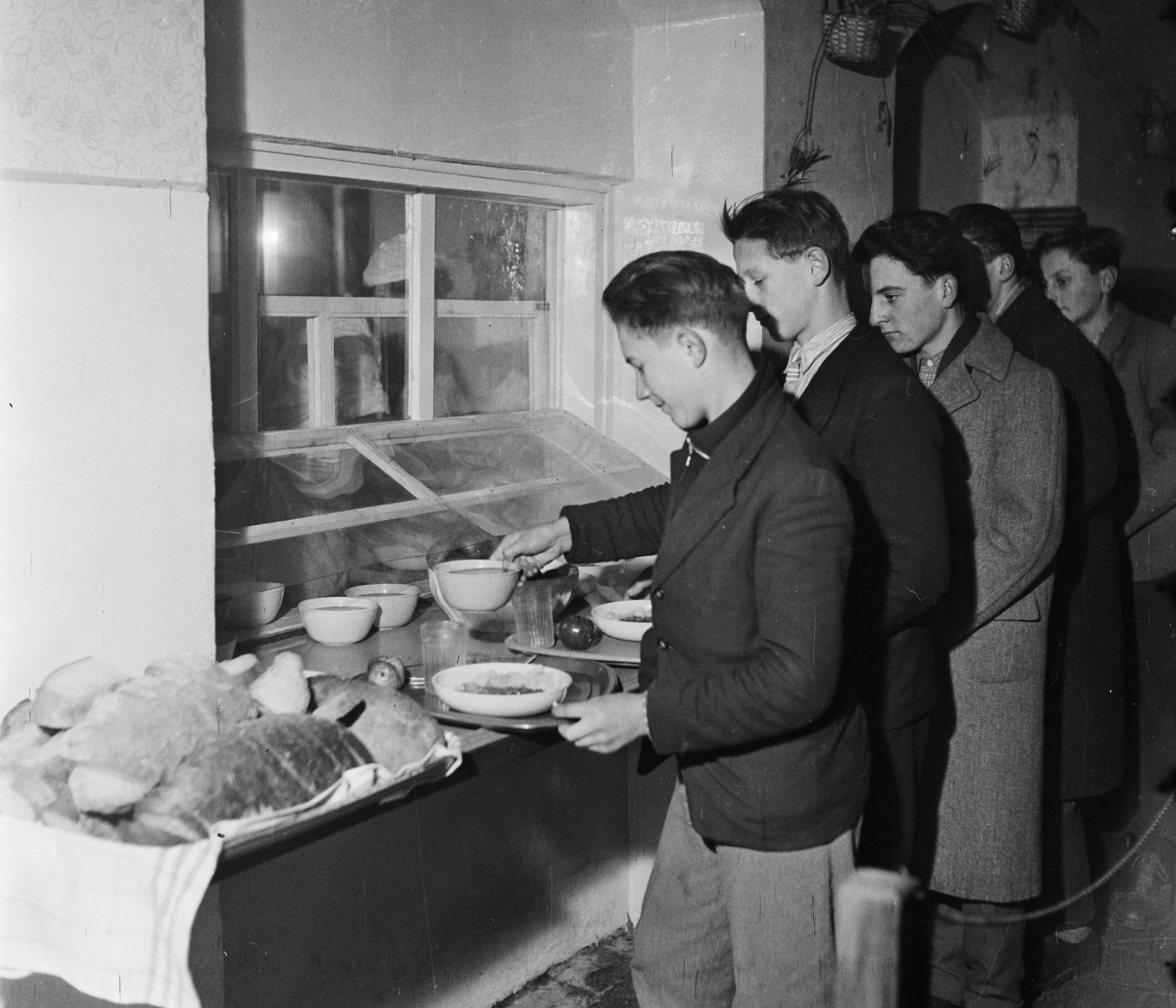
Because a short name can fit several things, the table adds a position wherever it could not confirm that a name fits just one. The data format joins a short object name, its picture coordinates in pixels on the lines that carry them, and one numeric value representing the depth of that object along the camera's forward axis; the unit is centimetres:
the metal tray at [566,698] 201
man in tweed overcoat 274
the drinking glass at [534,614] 252
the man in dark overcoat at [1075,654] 320
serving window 273
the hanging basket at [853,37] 347
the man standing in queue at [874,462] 219
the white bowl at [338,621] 252
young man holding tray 177
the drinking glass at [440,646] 232
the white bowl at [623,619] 258
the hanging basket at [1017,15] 416
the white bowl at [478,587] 259
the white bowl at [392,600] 270
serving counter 248
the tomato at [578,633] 252
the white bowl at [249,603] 252
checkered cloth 162
